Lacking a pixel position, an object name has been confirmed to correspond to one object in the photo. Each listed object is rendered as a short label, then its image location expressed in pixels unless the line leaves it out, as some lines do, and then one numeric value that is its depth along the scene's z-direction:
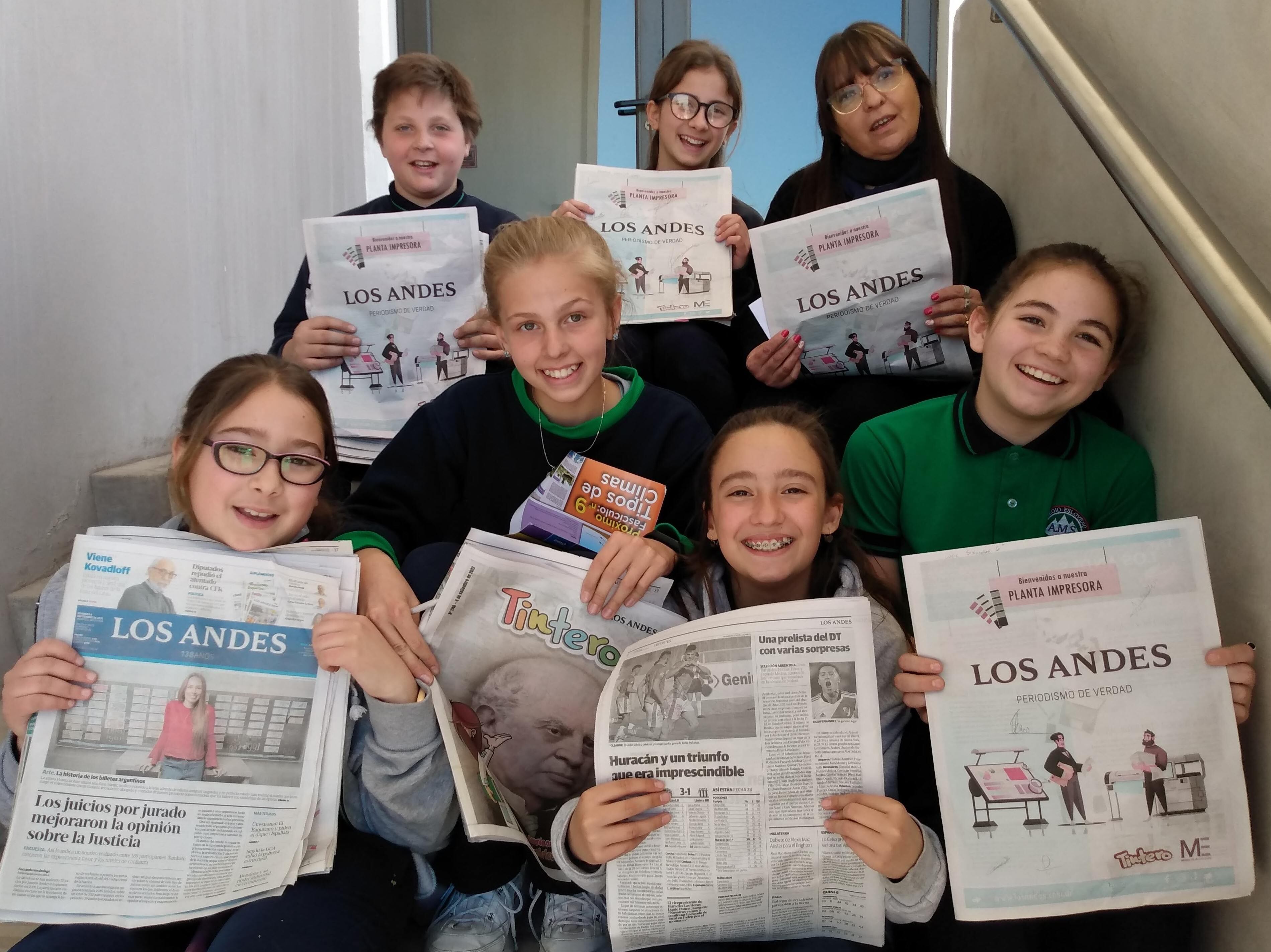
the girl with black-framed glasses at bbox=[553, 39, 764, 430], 1.97
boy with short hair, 2.22
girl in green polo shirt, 1.35
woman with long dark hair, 1.85
